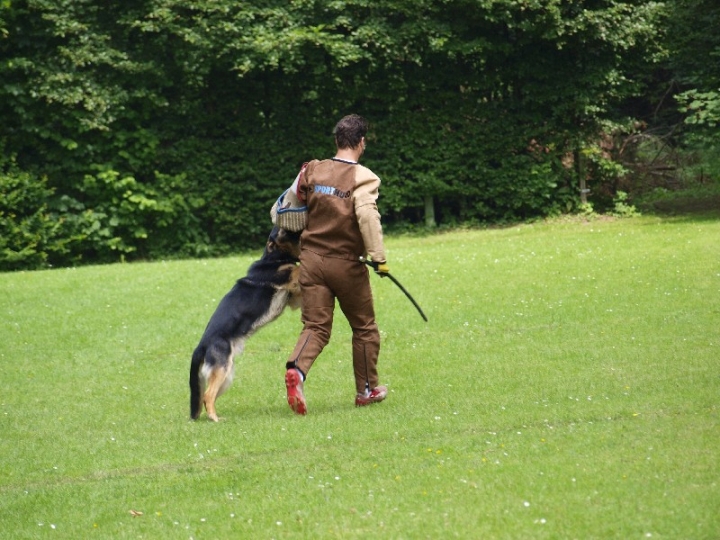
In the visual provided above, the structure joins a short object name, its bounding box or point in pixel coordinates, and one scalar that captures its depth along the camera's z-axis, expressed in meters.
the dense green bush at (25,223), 38.03
